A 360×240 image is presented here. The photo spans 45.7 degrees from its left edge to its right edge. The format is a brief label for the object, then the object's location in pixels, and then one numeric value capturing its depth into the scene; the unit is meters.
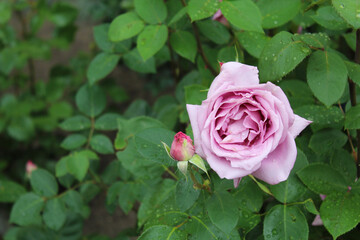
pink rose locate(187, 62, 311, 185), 0.66
